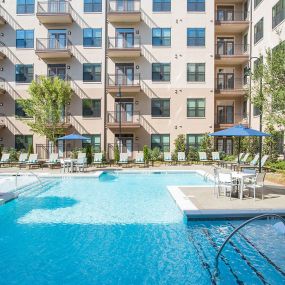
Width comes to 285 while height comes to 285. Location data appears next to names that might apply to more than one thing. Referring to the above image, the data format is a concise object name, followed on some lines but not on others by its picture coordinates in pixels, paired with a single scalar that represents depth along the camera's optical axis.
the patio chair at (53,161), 17.86
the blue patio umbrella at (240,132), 10.02
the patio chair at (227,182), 8.41
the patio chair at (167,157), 20.04
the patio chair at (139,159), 19.21
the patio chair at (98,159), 19.05
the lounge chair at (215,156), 20.30
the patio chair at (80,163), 15.80
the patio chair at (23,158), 18.31
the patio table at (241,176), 8.29
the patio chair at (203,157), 20.28
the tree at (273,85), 11.74
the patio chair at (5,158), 18.83
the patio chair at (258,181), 8.34
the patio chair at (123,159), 19.27
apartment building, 22.33
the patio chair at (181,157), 20.21
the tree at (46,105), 20.03
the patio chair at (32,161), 17.92
